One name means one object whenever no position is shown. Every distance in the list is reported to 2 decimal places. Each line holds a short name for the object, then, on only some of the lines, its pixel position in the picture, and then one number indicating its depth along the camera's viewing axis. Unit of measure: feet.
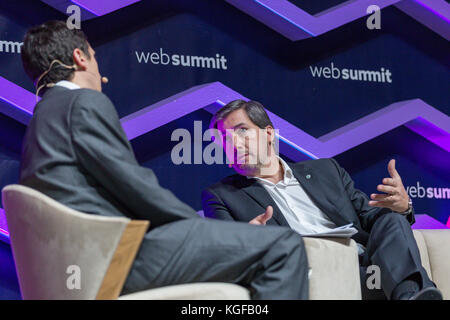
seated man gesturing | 11.60
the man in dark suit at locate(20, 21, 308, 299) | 10.13
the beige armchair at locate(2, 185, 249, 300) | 9.95
